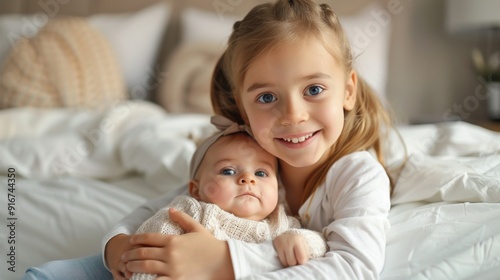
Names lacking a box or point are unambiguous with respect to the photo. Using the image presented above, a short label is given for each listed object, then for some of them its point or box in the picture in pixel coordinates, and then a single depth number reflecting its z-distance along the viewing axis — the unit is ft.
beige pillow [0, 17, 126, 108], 6.63
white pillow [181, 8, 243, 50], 7.93
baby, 2.52
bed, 2.66
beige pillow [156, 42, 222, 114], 7.23
